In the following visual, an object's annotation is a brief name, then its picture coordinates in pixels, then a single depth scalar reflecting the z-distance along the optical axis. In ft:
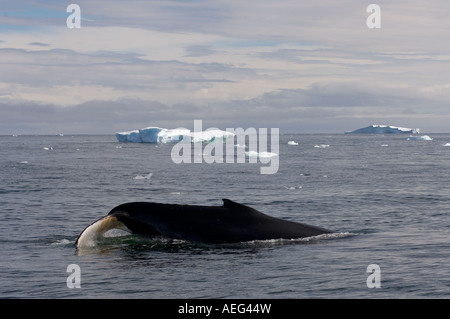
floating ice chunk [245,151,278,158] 228.31
